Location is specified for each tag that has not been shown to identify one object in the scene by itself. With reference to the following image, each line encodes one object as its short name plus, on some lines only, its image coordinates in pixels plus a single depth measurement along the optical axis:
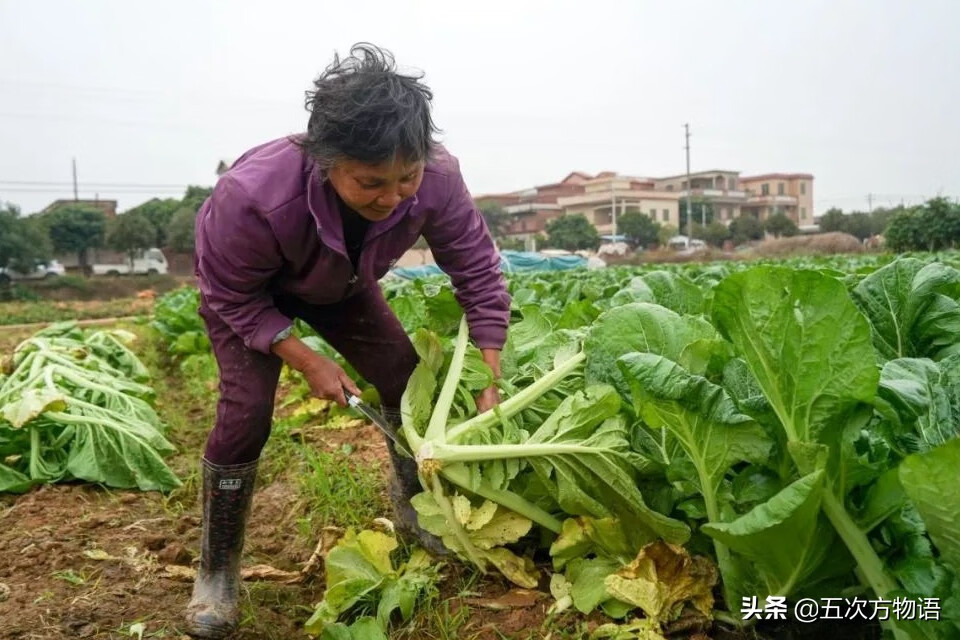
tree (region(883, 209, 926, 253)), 29.06
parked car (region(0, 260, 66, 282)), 32.77
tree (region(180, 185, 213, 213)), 43.38
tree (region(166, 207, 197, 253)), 38.78
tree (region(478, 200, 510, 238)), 52.19
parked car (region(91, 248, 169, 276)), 40.62
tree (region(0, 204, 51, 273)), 31.86
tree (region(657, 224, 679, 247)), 53.35
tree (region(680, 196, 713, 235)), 62.97
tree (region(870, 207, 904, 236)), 51.38
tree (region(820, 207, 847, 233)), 52.53
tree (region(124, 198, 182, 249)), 40.97
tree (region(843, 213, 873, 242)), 51.78
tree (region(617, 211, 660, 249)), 53.62
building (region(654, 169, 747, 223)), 68.88
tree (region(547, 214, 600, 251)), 50.41
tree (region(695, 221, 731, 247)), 52.59
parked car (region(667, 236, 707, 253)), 46.64
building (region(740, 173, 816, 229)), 75.62
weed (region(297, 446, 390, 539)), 3.19
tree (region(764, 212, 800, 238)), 52.38
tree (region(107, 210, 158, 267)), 38.03
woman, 2.04
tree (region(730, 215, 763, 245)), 52.75
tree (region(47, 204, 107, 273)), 38.34
